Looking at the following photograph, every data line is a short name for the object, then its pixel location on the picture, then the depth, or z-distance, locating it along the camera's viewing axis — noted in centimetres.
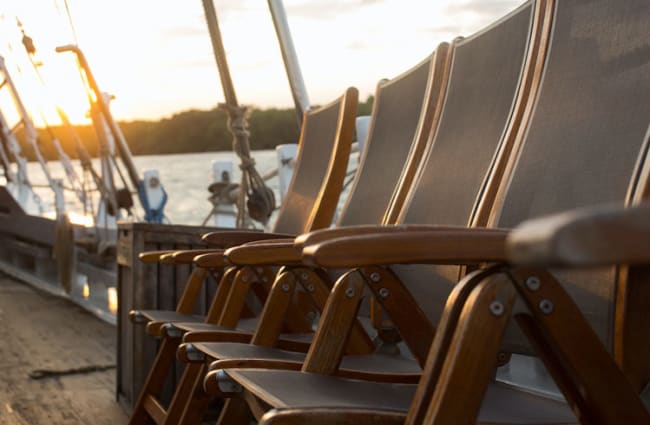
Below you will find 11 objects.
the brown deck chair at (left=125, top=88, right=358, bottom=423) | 223
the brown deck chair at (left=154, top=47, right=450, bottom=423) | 168
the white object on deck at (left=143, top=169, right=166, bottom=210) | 617
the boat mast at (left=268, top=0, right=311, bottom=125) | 360
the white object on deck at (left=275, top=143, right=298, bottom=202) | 400
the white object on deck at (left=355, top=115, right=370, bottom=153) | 323
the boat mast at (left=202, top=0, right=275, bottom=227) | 355
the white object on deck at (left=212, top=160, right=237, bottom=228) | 513
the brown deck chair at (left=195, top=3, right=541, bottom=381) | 150
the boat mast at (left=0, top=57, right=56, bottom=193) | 938
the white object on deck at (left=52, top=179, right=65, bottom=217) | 805
